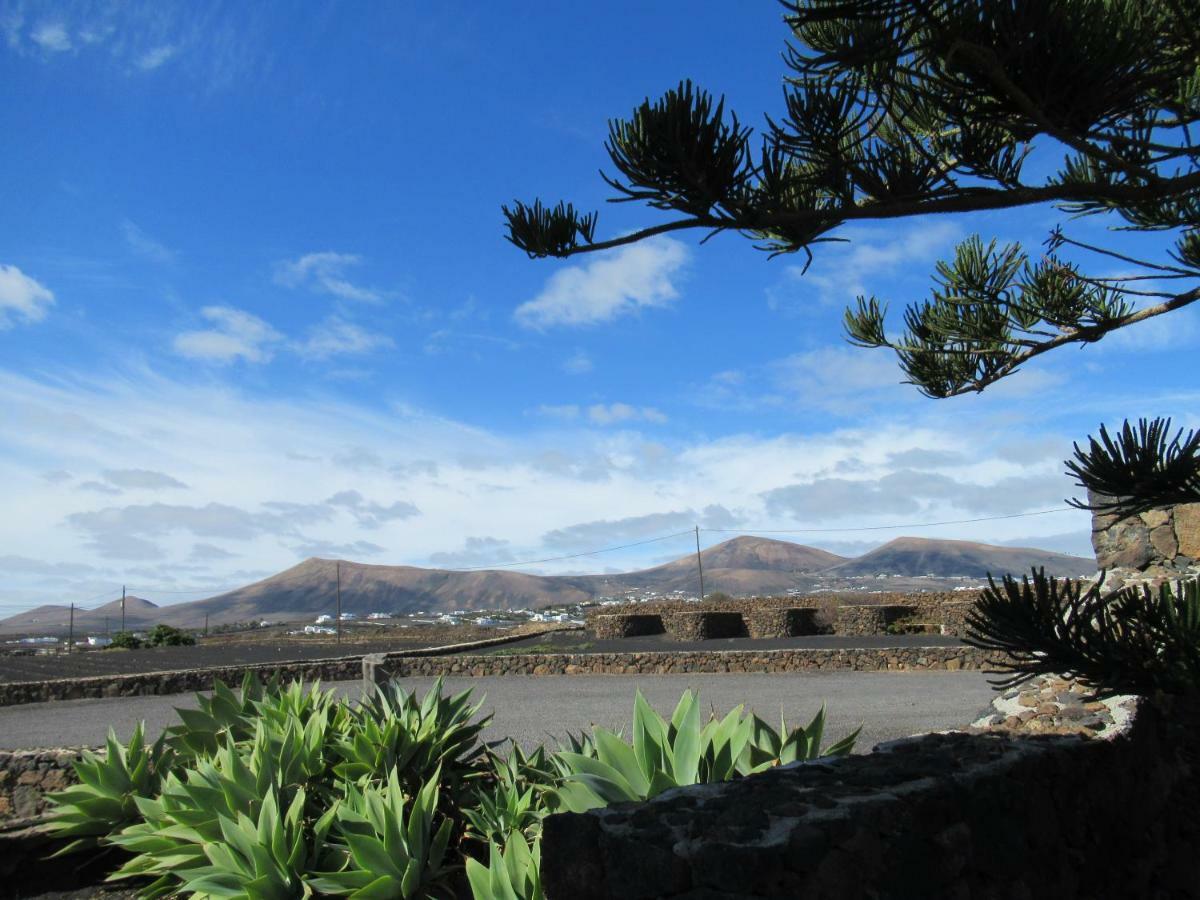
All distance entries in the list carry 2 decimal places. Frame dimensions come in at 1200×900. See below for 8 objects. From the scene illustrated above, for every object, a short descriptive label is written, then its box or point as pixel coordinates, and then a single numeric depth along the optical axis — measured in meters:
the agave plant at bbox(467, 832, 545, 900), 3.32
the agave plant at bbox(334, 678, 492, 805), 4.53
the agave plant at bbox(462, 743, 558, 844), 4.11
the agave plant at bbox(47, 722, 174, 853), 5.24
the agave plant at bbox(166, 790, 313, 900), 3.93
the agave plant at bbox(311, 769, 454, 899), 3.79
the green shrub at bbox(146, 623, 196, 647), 32.16
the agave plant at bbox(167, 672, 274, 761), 5.40
